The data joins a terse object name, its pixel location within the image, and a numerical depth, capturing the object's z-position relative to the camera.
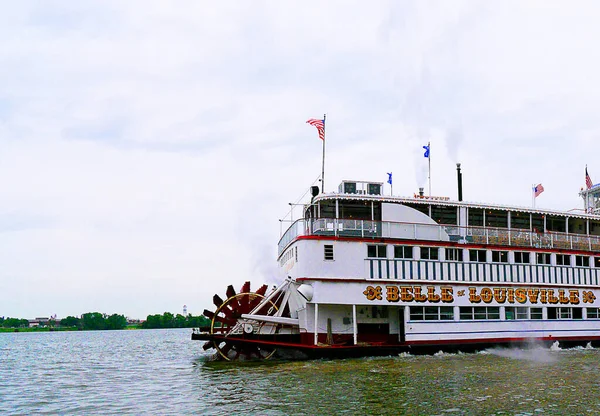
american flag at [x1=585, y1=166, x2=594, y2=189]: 36.19
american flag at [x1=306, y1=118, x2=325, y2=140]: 27.30
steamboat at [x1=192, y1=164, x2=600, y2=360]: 24.55
